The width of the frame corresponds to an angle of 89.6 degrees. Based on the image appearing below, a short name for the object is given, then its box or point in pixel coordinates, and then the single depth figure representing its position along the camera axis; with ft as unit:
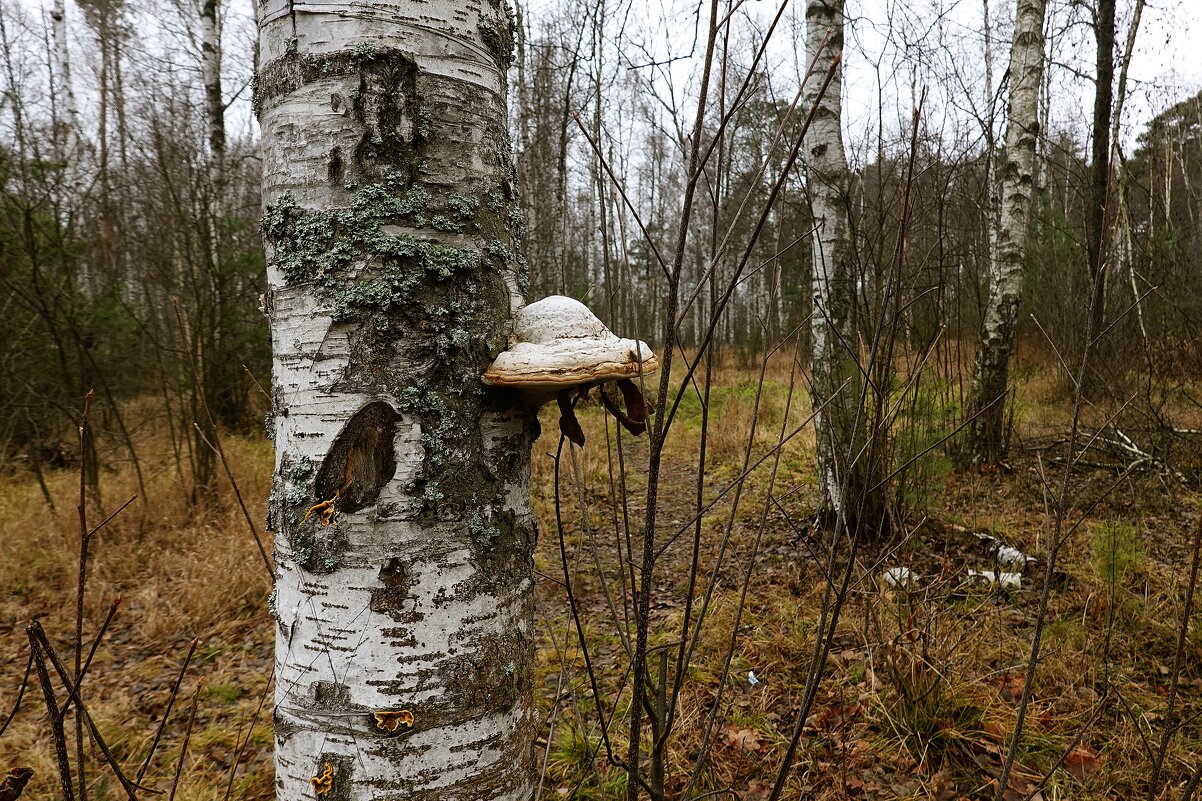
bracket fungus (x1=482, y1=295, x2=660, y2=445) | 3.29
